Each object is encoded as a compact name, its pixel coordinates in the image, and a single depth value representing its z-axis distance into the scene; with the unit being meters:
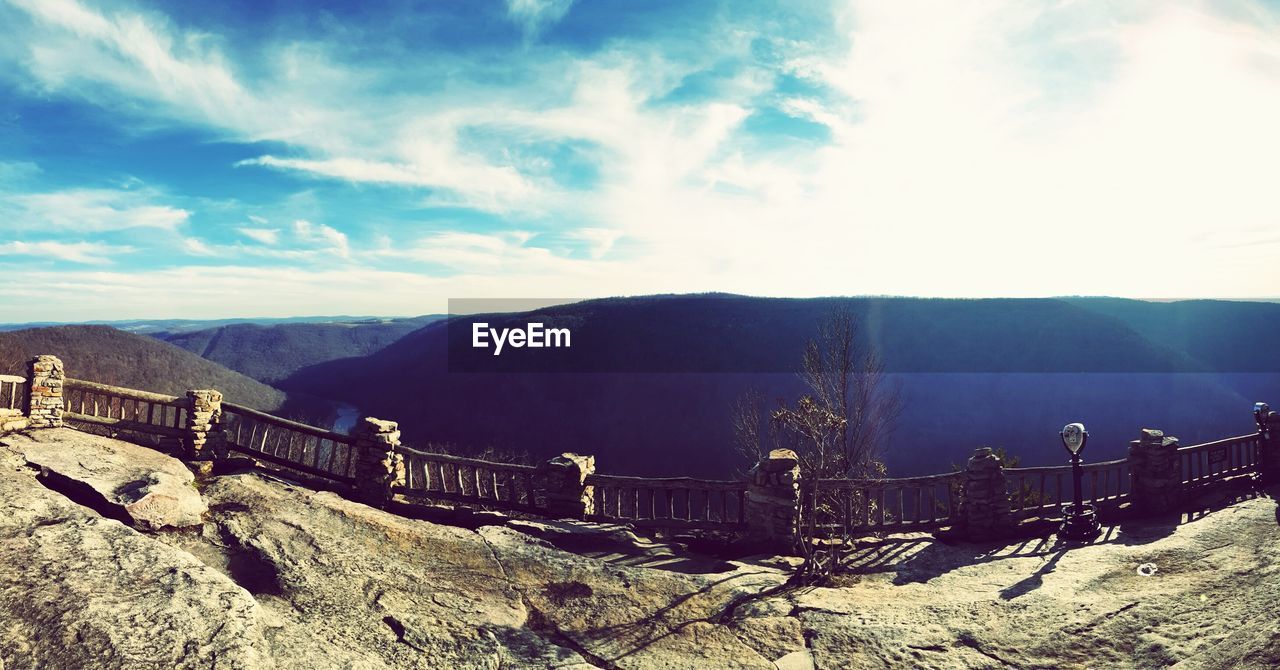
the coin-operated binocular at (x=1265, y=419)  14.20
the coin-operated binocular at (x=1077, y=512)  11.06
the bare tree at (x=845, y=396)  23.27
